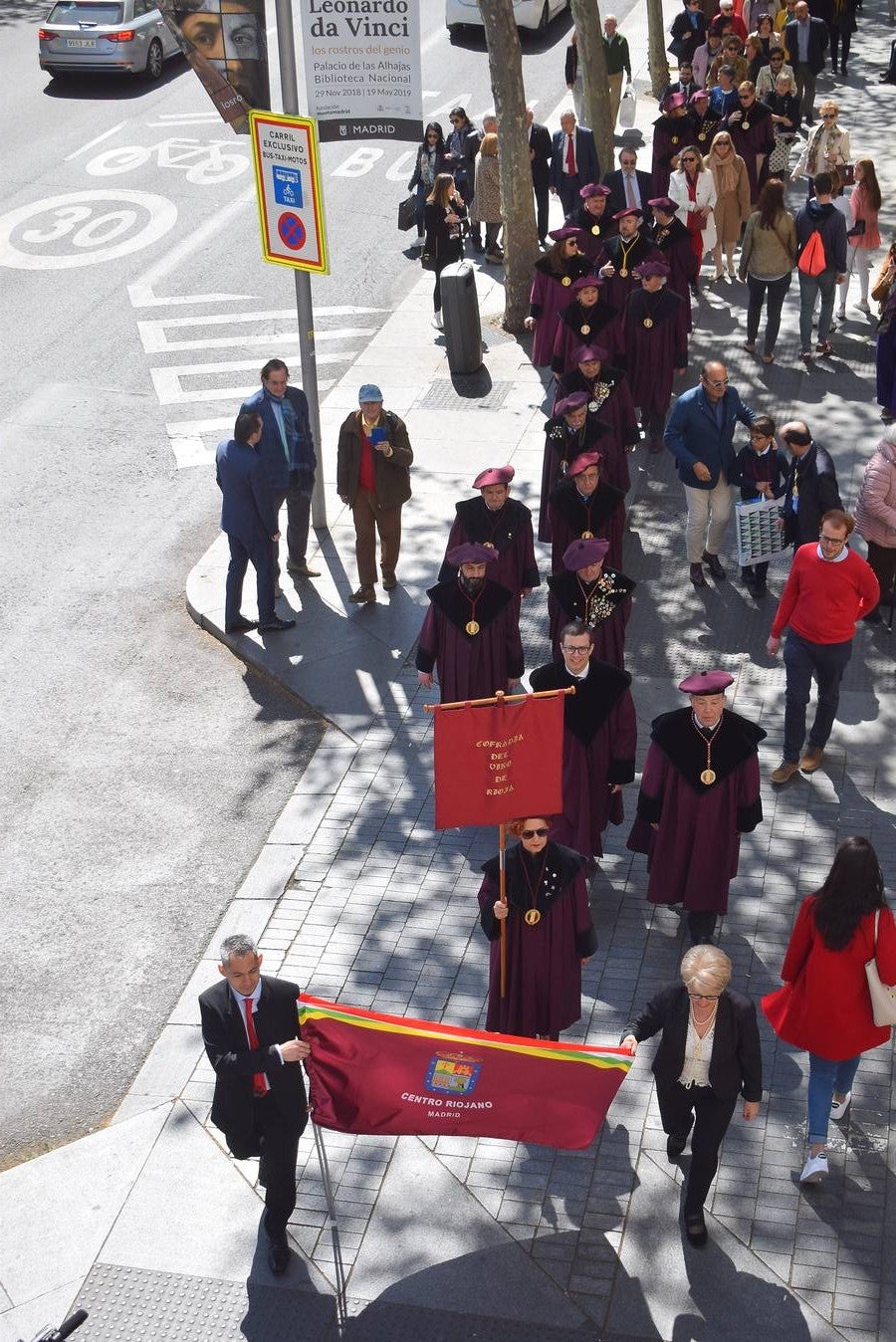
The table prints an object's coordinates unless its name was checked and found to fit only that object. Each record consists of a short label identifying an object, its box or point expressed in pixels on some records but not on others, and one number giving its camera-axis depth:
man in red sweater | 9.29
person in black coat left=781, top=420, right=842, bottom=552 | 11.01
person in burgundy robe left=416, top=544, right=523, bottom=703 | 9.70
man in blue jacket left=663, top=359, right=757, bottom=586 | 11.65
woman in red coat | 6.66
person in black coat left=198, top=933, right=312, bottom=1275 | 6.48
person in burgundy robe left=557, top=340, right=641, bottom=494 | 12.16
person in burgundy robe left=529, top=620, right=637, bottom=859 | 8.54
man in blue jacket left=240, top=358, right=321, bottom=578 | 11.90
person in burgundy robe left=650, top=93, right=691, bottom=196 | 18.94
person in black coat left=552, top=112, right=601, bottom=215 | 19.03
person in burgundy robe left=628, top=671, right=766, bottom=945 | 7.99
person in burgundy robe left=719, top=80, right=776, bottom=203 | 19.09
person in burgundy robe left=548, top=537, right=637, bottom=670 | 9.73
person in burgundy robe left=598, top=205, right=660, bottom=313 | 14.55
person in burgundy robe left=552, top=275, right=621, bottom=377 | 13.50
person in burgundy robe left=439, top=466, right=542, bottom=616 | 10.41
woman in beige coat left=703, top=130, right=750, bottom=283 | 17.73
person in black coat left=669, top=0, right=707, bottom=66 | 24.53
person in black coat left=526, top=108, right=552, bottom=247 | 19.20
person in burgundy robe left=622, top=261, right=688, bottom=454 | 13.53
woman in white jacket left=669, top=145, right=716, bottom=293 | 16.95
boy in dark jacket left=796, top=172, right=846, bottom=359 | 15.12
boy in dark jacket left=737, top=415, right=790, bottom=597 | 11.44
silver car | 26.16
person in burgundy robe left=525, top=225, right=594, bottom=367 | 14.55
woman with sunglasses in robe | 7.25
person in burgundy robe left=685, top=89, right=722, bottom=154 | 18.97
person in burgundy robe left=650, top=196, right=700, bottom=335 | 15.02
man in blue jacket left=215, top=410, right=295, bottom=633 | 11.48
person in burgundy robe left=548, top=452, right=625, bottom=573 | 10.73
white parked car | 28.66
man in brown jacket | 11.73
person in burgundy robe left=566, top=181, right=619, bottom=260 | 15.46
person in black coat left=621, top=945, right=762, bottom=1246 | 6.43
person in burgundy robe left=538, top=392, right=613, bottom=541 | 11.45
